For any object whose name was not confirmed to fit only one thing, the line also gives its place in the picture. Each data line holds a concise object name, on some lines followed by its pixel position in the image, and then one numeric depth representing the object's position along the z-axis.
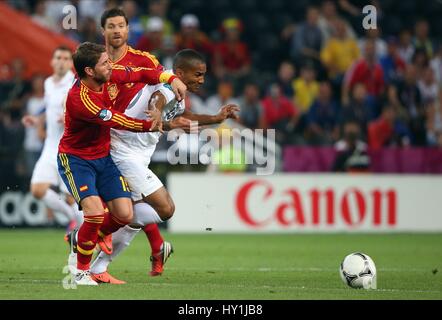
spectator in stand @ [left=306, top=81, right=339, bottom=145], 18.39
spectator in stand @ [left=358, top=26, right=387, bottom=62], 19.73
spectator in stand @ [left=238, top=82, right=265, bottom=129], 17.89
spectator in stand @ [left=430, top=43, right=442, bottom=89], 19.94
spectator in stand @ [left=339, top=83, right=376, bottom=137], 18.31
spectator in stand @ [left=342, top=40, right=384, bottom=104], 18.72
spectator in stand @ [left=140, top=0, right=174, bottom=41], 19.02
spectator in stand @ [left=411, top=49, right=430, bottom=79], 19.70
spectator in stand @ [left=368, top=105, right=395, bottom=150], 18.50
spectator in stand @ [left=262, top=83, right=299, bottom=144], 18.08
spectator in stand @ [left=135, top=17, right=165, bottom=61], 18.27
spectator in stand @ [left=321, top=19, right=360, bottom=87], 19.58
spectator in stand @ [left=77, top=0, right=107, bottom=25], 18.72
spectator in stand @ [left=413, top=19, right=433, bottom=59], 20.30
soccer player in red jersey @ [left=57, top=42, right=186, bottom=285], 8.62
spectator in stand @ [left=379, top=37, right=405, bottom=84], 19.53
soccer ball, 8.77
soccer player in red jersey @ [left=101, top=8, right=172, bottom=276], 9.58
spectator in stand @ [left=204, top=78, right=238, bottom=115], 17.98
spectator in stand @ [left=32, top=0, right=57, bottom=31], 18.47
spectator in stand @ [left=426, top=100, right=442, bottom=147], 19.11
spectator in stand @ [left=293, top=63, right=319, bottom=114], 19.16
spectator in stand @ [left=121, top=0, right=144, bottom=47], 18.44
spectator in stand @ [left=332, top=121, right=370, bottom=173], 17.23
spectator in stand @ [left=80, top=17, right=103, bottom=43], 18.05
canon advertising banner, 16.53
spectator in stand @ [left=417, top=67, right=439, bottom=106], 19.66
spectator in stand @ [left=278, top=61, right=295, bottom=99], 18.95
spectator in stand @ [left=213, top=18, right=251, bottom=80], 19.12
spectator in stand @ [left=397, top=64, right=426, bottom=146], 19.17
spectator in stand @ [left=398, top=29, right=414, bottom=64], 20.20
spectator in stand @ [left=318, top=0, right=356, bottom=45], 19.66
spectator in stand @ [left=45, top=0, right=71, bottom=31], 18.69
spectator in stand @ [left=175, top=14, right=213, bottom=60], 18.91
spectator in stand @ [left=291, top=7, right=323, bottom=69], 19.56
